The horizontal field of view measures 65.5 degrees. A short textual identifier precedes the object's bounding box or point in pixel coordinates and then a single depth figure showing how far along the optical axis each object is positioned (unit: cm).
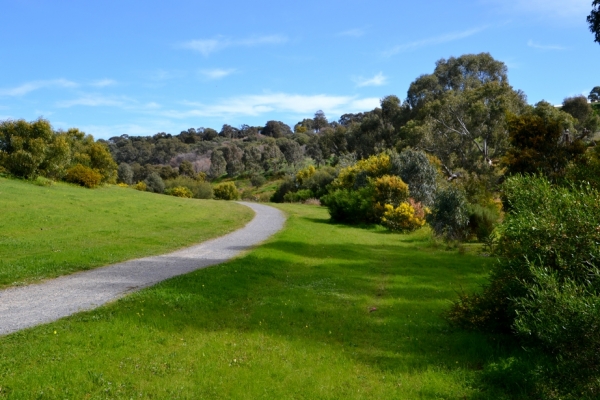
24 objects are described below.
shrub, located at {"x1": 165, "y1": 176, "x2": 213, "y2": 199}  5758
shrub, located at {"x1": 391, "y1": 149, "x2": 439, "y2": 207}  2866
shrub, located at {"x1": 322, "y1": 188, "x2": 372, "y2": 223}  2755
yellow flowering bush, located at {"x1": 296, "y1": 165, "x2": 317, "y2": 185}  5275
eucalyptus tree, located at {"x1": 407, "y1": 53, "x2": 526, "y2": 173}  3888
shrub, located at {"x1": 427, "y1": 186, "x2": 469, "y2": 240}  2005
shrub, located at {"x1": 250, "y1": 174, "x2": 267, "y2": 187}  7088
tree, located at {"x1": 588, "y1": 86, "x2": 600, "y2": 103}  7791
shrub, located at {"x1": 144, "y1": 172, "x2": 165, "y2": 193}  6065
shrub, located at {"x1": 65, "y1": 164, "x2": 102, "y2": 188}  3850
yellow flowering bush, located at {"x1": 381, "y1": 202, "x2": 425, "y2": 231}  2516
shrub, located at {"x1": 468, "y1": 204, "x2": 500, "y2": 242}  2024
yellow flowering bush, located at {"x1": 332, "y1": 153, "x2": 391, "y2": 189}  3125
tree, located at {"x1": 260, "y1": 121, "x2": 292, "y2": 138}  13688
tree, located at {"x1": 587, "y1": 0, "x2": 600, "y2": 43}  1333
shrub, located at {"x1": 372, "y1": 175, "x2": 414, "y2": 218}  2709
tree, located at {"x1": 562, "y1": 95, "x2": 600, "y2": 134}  4869
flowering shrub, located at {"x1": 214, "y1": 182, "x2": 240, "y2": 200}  5872
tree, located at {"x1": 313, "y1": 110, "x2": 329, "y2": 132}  13375
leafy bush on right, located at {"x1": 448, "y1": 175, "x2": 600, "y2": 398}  437
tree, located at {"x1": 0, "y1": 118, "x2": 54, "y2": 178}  3341
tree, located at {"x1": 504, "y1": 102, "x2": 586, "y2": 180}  1767
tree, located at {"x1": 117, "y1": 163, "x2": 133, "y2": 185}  7238
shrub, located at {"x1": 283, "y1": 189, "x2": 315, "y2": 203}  4906
